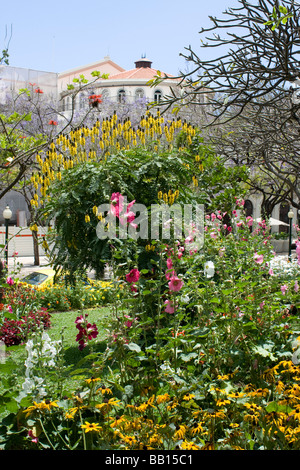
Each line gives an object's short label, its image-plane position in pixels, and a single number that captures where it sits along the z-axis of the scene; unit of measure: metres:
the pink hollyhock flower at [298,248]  4.29
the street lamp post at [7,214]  12.93
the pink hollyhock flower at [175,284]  3.17
